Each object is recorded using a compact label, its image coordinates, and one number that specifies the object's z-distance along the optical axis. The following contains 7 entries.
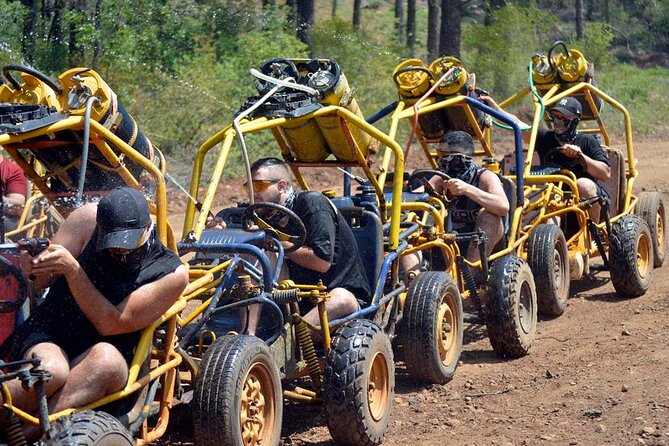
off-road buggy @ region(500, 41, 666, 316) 9.04
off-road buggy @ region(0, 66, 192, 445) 4.15
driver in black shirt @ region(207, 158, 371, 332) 6.30
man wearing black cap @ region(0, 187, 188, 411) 4.44
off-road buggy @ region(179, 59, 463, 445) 5.15
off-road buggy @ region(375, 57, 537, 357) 7.67
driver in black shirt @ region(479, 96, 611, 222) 10.13
